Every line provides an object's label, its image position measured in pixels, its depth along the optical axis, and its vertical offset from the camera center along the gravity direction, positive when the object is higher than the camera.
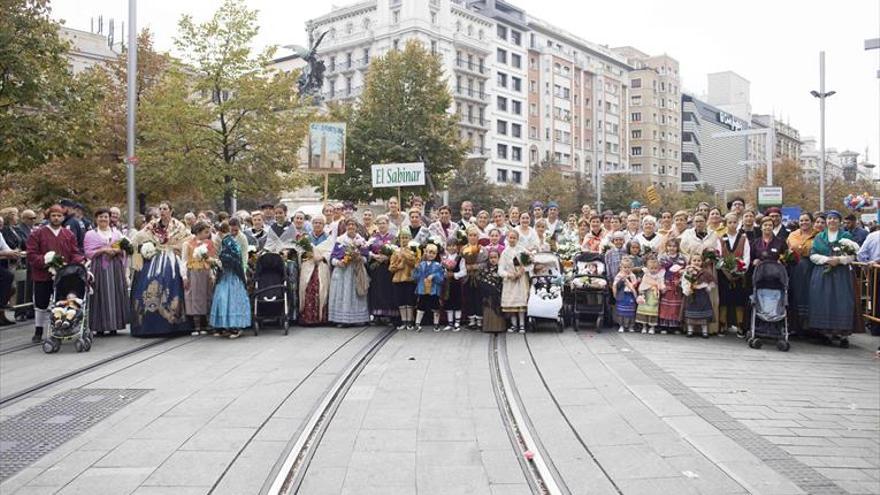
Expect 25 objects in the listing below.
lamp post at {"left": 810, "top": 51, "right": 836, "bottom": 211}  35.91 +7.02
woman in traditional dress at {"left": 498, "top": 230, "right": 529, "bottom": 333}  11.80 -0.42
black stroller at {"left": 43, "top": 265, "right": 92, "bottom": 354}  10.08 -0.79
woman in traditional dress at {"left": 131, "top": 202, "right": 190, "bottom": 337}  11.51 -0.41
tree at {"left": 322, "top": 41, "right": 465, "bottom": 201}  37.47 +6.79
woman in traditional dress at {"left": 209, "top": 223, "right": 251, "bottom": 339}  11.42 -0.61
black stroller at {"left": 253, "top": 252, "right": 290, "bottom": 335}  11.89 -0.55
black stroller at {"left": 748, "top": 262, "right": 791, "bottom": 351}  10.63 -0.67
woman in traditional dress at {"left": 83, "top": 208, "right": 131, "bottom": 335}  11.35 -0.37
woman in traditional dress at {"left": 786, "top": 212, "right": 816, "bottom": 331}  11.32 -0.25
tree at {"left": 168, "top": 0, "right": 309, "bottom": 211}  23.75 +4.57
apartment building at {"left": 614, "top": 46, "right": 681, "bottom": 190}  101.69 +19.24
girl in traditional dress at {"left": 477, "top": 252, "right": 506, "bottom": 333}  11.87 -0.66
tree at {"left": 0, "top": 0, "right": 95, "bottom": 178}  13.35 +2.96
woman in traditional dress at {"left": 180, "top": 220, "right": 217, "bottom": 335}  11.70 -0.31
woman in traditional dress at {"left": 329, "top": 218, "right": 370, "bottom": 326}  12.44 -0.50
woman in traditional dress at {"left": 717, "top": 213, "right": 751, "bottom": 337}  11.22 -0.42
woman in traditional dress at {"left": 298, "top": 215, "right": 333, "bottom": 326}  12.56 -0.52
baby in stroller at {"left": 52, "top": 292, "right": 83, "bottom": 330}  10.05 -0.80
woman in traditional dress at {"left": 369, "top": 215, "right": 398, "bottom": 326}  12.54 -0.43
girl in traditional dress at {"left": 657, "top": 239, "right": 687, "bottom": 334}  11.66 -0.56
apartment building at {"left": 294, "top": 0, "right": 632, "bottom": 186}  68.88 +19.12
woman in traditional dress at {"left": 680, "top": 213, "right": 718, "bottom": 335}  11.41 +0.18
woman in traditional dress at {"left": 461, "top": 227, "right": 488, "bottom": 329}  12.10 -0.37
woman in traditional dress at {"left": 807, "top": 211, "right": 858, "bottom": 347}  10.89 -0.45
